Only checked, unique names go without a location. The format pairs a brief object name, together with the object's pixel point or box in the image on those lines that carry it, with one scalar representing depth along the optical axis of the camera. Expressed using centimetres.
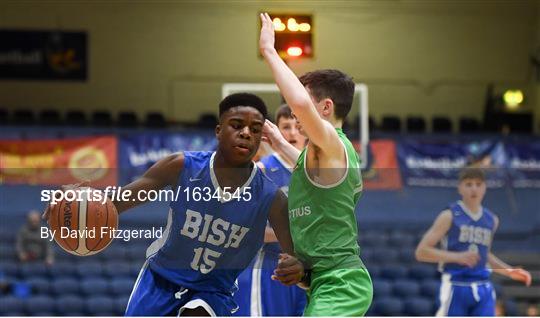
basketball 960
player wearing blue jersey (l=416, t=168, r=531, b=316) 1436
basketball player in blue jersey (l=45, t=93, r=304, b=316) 961
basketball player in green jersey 859
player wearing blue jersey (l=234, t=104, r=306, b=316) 1221
